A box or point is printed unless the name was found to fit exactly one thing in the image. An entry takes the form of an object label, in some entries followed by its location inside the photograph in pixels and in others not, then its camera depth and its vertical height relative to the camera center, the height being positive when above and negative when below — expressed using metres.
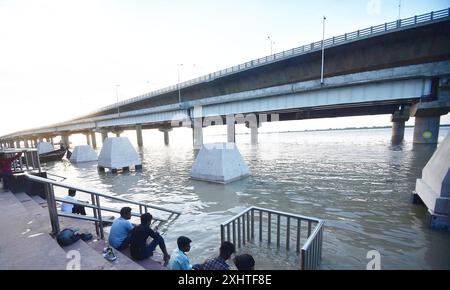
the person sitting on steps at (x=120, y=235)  4.55 -2.54
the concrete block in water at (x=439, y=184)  5.59 -2.10
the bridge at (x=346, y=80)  16.81 +3.57
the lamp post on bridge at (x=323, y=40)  20.56 +7.36
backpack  3.81 -2.18
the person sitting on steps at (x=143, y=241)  4.19 -2.50
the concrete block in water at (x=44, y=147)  33.05 -3.92
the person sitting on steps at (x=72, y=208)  6.81 -2.97
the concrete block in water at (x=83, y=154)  26.25 -4.25
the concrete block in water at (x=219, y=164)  12.71 -3.03
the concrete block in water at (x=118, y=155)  17.86 -3.04
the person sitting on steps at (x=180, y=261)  3.48 -2.42
